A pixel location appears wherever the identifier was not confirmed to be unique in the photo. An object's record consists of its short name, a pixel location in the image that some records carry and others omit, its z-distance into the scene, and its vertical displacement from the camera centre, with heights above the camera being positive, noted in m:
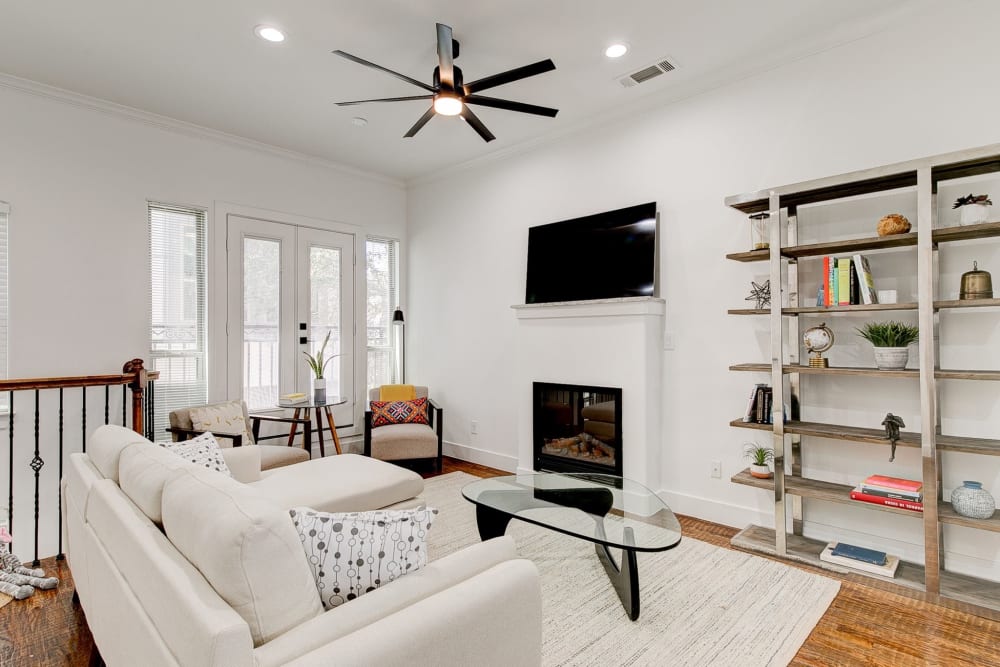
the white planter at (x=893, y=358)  2.65 -0.12
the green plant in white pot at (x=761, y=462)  3.11 -0.77
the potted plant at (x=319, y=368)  4.61 -0.29
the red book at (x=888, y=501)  2.53 -0.83
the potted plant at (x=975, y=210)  2.42 +0.59
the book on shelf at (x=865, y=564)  2.61 -1.18
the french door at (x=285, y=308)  4.56 +0.28
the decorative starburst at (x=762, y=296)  3.11 +0.24
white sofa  1.07 -0.62
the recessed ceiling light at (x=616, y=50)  3.09 +1.72
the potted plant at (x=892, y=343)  2.65 -0.04
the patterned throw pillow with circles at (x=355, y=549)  1.32 -0.55
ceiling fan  2.67 +1.36
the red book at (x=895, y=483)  2.60 -0.76
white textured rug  2.07 -1.24
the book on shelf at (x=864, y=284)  2.70 +0.27
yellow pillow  5.16 -0.55
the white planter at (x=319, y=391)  4.60 -0.47
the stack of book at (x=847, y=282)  2.71 +0.29
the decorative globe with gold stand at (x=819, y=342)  2.89 -0.04
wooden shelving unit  2.42 -0.18
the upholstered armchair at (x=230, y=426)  3.72 -0.66
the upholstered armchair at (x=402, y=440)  4.45 -0.89
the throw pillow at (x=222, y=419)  3.88 -0.62
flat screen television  3.77 +0.62
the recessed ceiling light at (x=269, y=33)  2.91 +1.73
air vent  3.29 +1.73
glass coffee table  2.20 -0.83
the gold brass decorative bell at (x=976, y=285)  2.41 +0.24
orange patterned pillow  4.87 -0.71
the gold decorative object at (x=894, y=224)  2.62 +0.56
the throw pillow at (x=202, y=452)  2.47 -0.55
